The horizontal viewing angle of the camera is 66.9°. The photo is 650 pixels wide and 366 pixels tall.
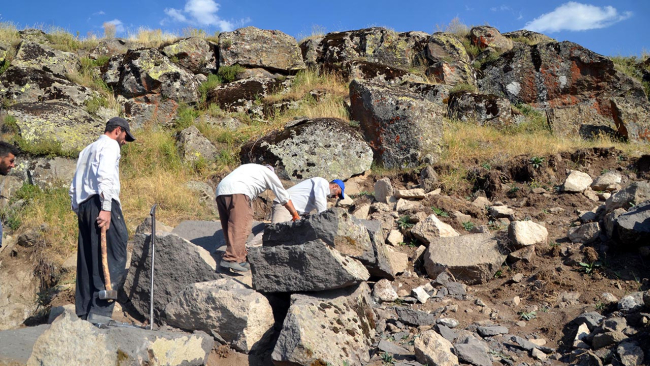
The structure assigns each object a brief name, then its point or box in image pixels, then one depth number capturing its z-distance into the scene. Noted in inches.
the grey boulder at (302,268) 172.7
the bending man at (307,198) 244.8
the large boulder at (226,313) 166.9
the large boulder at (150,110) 465.7
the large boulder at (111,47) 552.4
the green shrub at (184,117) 457.1
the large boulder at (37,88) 432.8
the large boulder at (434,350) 152.4
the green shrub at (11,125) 376.5
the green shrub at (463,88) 510.2
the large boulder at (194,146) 400.2
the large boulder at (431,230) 260.2
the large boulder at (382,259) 213.8
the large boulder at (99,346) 138.3
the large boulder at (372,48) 578.2
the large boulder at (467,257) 230.8
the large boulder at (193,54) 531.4
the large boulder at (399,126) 387.5
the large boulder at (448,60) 550.6
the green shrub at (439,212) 297.0
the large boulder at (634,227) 220.4
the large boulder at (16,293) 247.6
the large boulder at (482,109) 454.3
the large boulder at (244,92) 482.0
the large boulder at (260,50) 538.6
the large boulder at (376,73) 523.5
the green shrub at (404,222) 279.1
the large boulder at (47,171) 349.4
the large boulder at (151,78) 474.3
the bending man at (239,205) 198.2
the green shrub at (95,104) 442.0
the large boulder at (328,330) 148.9
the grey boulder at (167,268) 194.2
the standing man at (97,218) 168.1
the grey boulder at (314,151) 377.7
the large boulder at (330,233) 186.1
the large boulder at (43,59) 466.3
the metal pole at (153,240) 182.4
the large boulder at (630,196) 251.1
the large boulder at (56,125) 373.4
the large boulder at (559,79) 510.9
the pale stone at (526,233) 239.0
